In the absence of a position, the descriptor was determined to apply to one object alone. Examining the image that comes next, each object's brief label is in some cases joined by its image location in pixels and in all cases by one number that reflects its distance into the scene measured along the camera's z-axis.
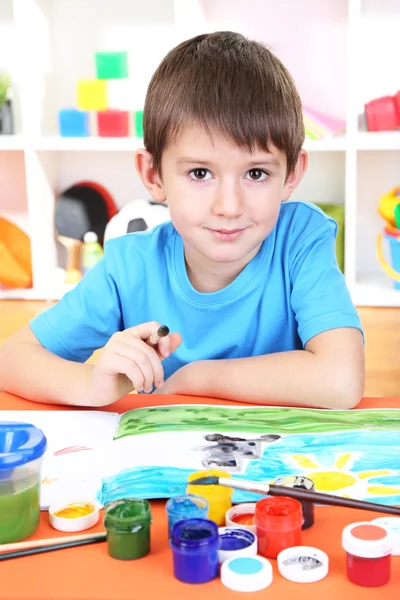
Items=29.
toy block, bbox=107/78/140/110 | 3.49
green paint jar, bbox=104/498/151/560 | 0.86
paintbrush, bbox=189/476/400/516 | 0.89
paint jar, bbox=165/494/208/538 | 0.87
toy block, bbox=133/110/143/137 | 3.32
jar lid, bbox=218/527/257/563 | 0.85
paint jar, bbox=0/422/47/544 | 0.89
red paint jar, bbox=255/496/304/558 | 0.86
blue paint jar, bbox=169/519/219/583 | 0.83
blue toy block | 3.34
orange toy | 3.52
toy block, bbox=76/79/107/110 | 3.36
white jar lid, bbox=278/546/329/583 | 0.84
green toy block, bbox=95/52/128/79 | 3.39
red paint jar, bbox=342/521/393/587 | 0.83
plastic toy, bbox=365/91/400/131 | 3.20
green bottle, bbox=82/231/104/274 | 3.48
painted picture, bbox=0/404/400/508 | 0.98
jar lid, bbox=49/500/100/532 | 0.91
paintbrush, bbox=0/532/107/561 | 0.87
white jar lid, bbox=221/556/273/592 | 0.83
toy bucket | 3.17
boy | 1.20
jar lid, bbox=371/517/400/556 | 0.86
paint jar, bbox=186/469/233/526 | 0.91
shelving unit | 3.37
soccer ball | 3.43
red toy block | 3.32
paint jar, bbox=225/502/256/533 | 0.91
